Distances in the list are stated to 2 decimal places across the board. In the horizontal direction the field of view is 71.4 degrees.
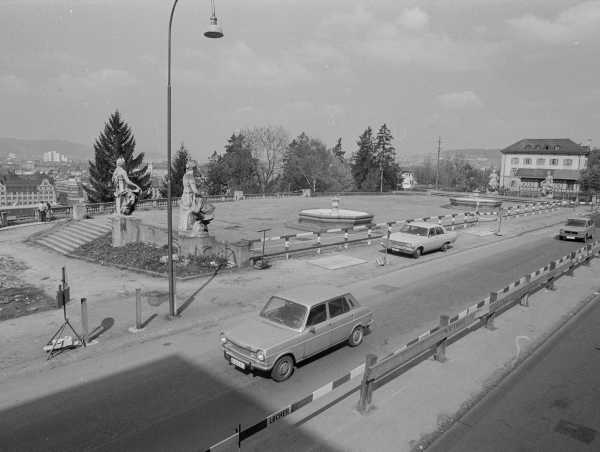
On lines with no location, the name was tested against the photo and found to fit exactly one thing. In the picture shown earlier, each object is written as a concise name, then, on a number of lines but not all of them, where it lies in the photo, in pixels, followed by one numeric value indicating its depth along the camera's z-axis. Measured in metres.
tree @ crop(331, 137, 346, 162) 105.38
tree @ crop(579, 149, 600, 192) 66.79
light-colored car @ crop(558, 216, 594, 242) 26.23
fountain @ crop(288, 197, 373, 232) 29.52
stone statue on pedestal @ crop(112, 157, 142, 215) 21.91
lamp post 10.88
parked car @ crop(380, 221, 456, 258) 20.16
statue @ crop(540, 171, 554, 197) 66.65
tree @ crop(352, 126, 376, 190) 86.44
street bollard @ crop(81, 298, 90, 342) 9.95
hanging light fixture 10.86
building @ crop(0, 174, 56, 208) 137.88
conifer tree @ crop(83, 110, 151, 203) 52.94
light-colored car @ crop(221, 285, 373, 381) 8.09
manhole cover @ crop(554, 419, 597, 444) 6.69
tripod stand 9.37
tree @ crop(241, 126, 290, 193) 71.75
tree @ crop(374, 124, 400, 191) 85.88
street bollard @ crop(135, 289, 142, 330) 10.84
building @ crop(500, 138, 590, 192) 86.31
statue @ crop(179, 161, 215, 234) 18.36
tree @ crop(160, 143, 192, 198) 63.29
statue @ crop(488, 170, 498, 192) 67.48
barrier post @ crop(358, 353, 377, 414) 7.07
